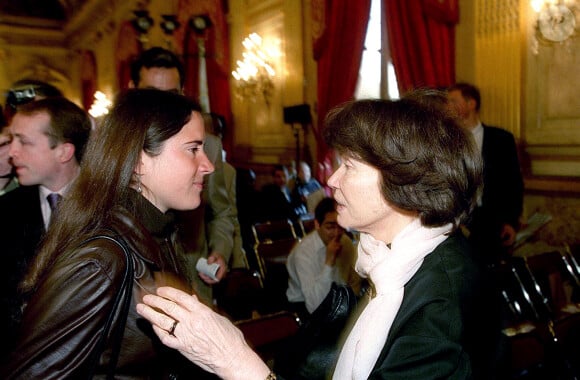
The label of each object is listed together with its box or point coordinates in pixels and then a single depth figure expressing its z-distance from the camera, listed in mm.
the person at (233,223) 3190
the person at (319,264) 3355
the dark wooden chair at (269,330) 2352
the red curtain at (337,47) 6398
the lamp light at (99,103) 15974
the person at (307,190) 6059
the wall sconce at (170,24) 10719
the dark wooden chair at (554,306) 2760
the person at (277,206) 6258
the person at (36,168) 2055
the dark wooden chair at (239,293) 3227
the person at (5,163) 2451
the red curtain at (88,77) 18625
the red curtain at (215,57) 9828
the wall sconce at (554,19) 4418
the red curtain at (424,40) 5516
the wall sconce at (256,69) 8688
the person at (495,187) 4172
